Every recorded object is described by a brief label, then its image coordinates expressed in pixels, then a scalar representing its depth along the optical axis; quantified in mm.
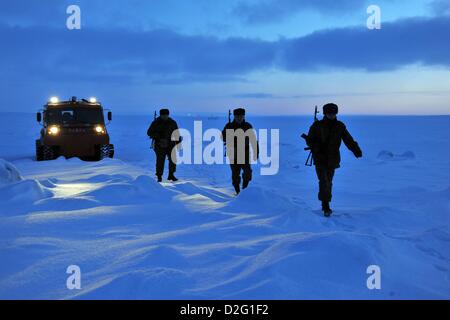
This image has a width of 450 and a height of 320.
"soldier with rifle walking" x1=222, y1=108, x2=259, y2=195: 7727
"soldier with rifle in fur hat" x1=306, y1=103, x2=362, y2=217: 6094
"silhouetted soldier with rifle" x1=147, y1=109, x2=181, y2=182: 9188
